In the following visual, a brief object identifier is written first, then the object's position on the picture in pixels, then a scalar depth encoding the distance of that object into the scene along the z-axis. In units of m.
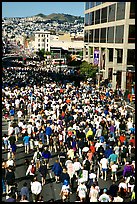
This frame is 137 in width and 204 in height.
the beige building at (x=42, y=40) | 187.12
